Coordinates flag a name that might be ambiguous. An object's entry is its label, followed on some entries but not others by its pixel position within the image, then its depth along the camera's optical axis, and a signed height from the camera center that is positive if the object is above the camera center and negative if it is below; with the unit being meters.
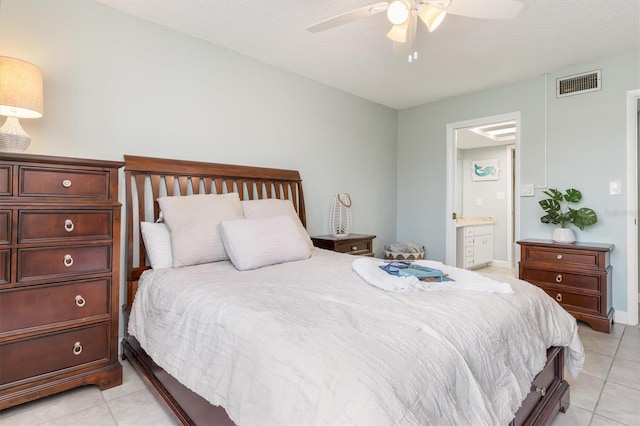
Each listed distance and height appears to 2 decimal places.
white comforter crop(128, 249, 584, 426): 0.81 -0.41
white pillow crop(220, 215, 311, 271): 2.07 -0.19
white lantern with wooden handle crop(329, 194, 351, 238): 3.69 -0.03
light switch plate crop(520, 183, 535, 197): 3.64 +0.28
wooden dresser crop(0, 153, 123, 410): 1.61 -0.33
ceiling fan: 1.74 +1.12
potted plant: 3.15 +0.02
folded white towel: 1.52 -0.32
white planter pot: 3.23 -0.20
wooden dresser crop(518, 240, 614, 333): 2.92 -0.56
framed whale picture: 6.14 +0.87
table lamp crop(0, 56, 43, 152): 1.72 +0.61
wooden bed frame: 1.46 -0.03
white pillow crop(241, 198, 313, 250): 2.62 +0.04
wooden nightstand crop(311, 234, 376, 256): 3.31 -0.30
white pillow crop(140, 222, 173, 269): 2.09 -0.20
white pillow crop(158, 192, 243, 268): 2.11 -0.08
